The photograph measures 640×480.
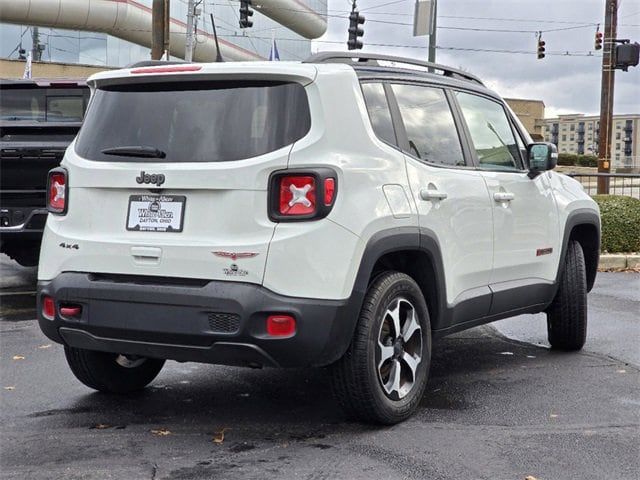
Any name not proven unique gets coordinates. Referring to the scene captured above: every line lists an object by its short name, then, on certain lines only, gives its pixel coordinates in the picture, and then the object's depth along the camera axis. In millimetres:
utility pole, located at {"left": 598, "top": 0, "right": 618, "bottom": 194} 19828
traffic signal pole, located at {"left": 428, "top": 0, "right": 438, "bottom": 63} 19947
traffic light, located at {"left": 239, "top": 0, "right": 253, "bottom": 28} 28891
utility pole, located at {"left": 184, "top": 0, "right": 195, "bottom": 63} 30244
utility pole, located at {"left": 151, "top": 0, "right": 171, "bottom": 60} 24109
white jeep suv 4137
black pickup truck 8578
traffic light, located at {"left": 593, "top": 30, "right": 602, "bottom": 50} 28938
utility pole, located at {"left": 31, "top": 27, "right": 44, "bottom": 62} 43344
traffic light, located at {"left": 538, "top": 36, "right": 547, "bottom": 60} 32812
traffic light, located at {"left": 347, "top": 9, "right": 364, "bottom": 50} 27078
